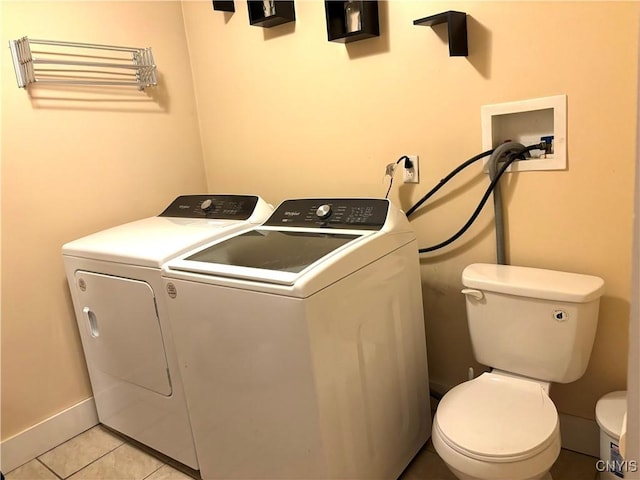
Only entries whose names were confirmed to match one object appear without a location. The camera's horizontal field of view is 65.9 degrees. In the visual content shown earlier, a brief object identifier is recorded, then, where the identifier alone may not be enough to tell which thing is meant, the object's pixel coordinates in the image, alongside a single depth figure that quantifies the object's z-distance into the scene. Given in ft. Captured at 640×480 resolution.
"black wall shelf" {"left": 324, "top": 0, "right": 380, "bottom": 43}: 6.06
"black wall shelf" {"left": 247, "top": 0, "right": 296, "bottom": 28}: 6.84
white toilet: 4.48
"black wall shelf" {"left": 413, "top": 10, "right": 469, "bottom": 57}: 5.42
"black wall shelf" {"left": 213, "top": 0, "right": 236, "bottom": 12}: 7.52
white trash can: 4.82
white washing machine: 4.62
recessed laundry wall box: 5.30
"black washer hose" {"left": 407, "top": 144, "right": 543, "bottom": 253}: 5.63
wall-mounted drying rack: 6.37
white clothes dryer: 5.84
